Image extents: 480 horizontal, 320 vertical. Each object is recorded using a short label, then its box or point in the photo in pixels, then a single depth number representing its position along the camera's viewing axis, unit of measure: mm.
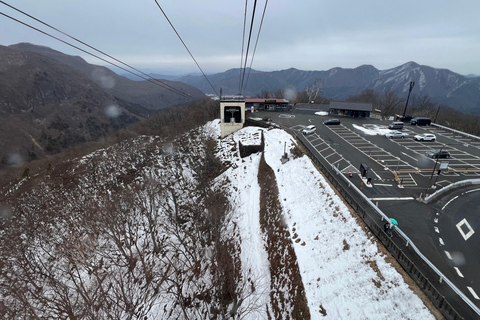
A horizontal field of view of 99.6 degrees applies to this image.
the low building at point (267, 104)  51812
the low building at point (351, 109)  43625
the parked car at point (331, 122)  38362
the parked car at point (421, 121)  38188
